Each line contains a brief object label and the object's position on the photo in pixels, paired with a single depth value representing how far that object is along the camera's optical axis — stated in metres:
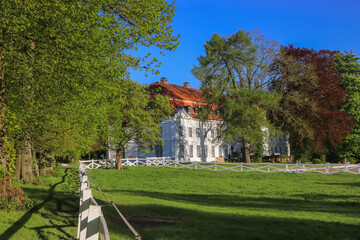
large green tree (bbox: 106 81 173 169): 36.06
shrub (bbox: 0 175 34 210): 10.91
